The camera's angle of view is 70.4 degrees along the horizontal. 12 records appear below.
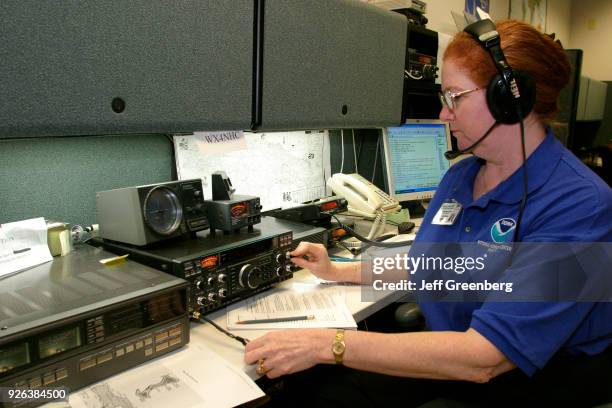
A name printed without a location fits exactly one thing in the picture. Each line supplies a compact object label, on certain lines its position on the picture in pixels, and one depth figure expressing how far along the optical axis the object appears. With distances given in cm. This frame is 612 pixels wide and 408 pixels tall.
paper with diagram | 62
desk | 76
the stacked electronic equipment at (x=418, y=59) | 159
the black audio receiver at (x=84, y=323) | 60
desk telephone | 143
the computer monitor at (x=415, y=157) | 168
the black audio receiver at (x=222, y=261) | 84
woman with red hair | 68
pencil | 86
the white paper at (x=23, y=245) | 85
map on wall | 123
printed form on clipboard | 86
